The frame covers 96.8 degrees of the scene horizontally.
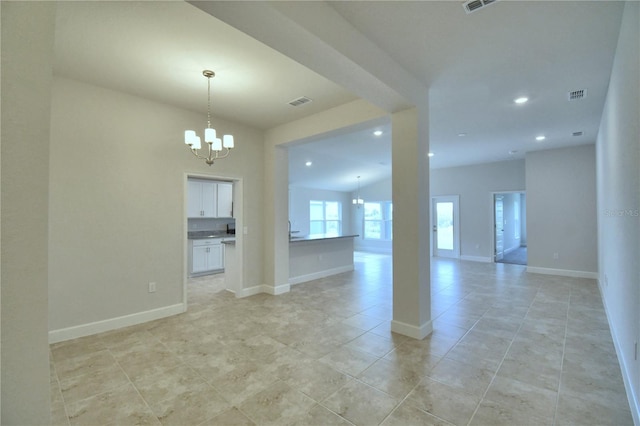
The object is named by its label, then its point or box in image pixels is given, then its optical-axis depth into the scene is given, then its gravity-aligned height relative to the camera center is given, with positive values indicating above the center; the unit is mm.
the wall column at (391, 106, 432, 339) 3109 -73
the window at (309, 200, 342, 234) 10950 +1
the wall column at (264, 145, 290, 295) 4898 -66
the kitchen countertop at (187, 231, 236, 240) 6680 -435
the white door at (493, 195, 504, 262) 8284 -307
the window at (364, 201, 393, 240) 11219 -130
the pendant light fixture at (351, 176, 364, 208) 10691 +617
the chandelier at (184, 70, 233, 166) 3057 +893
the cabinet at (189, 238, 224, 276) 6551 -931
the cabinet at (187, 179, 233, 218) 6852 +466
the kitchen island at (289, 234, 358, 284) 5641 -868
